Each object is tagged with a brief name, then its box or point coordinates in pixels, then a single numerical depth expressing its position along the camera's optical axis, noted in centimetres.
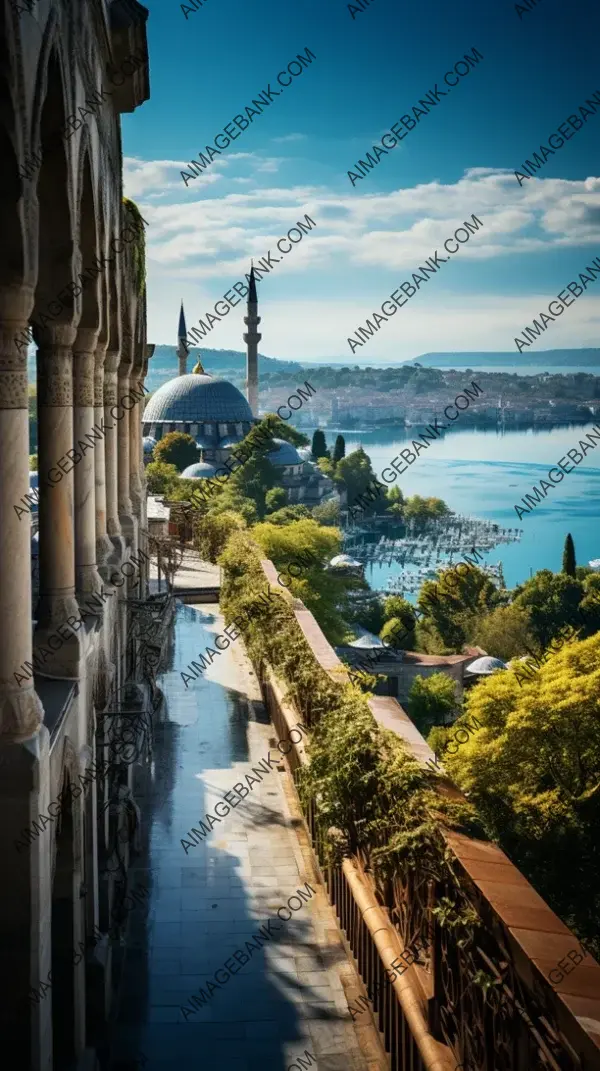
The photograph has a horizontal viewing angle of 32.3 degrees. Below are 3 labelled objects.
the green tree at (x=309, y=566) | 2648
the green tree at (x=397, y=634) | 4765
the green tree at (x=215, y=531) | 2427
